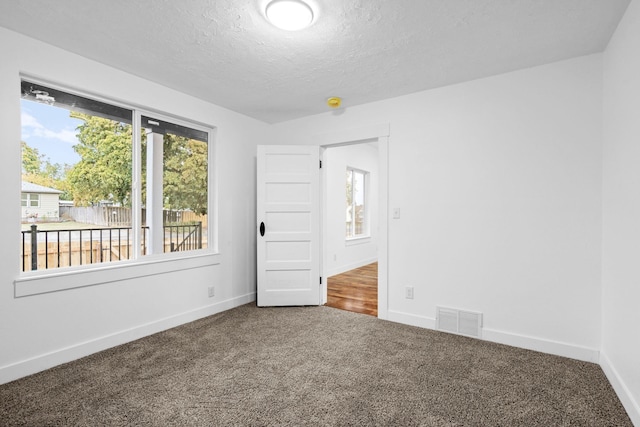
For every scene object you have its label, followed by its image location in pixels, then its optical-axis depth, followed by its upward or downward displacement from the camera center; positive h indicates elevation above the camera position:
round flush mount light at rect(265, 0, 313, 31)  1.86 +1.21
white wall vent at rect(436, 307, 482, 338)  2.93 -1.04
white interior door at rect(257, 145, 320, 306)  3.93 -0.10
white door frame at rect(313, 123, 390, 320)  3.48 +0.02
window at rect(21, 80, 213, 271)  2.46 +0.30
